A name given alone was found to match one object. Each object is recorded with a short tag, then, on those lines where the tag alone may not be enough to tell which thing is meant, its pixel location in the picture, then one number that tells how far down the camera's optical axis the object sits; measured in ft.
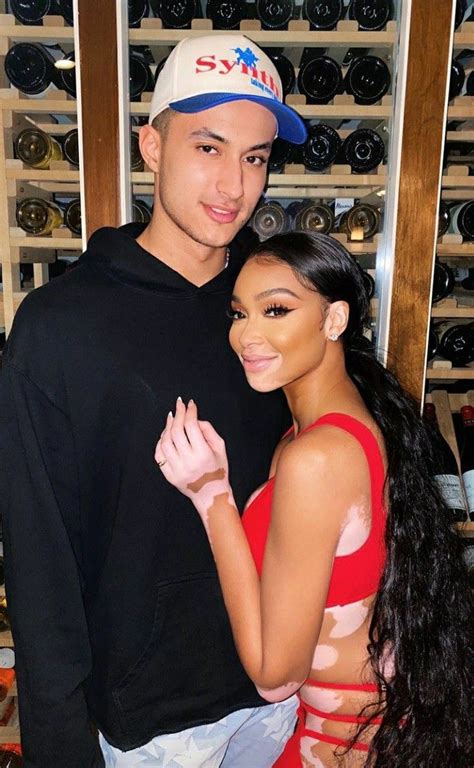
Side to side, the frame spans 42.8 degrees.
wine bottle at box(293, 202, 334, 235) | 5.46
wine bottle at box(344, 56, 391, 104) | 4.98
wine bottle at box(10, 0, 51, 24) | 4.79
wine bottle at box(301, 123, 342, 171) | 5.21
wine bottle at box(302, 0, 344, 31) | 4.85
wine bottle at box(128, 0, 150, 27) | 4.74
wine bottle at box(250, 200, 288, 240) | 5.41
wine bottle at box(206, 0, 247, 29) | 4.87
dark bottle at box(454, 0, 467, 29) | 4.94
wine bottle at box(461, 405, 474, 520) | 6.06
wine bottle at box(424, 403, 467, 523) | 5.74
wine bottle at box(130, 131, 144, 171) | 5.07
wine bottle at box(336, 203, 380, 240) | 5.32
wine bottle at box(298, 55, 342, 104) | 5.06
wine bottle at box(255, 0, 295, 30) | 4.89
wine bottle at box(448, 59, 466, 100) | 5.12
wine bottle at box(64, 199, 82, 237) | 5.37
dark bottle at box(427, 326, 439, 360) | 5.86
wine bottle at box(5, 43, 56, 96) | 4.96
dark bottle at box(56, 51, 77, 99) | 4.92
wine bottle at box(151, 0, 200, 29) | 4.79
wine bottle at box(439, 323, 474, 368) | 5.96
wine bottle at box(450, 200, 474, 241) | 5.37
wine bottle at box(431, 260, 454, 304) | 5.48
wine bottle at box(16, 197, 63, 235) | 5.35
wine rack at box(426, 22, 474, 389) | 4.84
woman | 2.70
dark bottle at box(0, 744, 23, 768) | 6.06
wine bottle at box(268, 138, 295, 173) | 5.20
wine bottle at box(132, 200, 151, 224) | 5.12
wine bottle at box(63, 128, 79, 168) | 5.11
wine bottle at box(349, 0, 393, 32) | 4.88
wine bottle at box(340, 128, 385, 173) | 5.13
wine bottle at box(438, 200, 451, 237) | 5.49
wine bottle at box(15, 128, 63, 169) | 5.21
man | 2.97
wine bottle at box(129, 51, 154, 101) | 4.94
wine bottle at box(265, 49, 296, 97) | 5.05
